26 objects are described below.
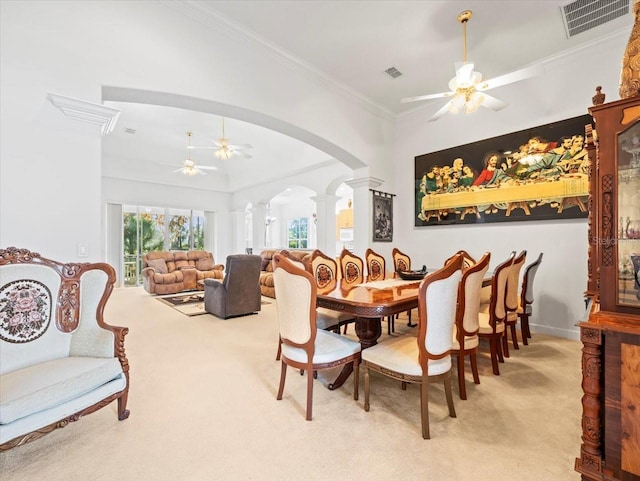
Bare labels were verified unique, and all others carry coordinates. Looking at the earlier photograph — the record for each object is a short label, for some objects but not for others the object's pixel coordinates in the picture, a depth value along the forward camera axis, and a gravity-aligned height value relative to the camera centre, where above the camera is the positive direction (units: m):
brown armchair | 4.64 -0.84
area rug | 5.16 -1.28
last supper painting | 3.61 +0.82
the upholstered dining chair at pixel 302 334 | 1.97 -0.68
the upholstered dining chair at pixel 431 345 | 1.79 -0.67
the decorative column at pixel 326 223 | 6.91 +0.35
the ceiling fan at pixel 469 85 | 2.77 +1.50
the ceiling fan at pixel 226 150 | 5.36 +1.66
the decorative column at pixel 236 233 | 9.95 +0.17
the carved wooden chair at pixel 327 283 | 2.82 -0.47
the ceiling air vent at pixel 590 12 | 2.90 +2.30
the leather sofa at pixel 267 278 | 6.40 -0.89
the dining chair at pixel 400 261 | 4.25 -0.35
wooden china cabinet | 1.22 -0.37
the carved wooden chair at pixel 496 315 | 2.59 -0.70
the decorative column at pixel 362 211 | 5.01 +0.45
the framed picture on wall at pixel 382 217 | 5.10 +0.37
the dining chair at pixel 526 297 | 3.27 -0.68
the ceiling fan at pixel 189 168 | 6.70 +1.65
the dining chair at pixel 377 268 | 3.84 -0.42
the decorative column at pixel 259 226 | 9.17 +0.37
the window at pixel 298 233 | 12.39 +0.21
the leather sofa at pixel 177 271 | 6.82 -0.81
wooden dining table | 1.98 -0.46
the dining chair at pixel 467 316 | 2.18 -0.60
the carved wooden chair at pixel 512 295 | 2.83 -0.57
